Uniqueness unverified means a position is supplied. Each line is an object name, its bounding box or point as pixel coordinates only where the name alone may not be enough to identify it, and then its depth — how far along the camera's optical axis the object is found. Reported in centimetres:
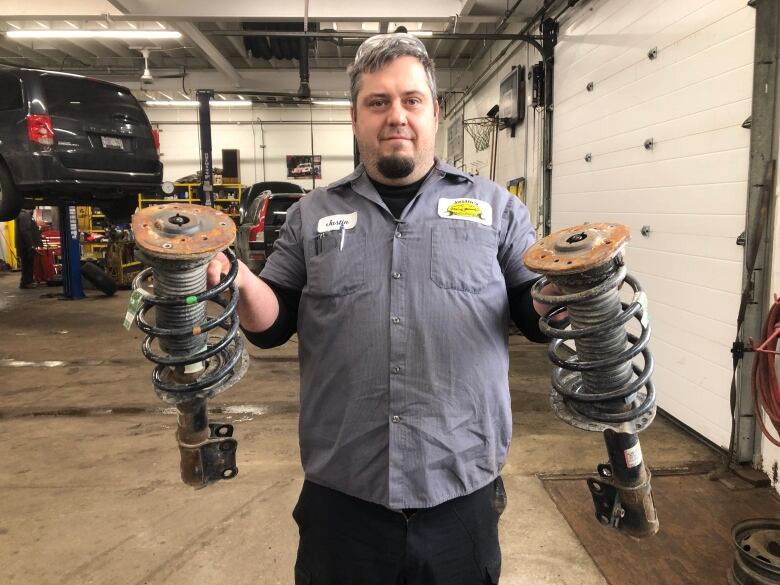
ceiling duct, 938
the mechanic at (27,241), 1046
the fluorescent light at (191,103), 1493
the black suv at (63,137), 578
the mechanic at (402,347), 134
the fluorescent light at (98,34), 867
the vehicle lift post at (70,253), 877
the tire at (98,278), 942
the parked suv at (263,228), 841
